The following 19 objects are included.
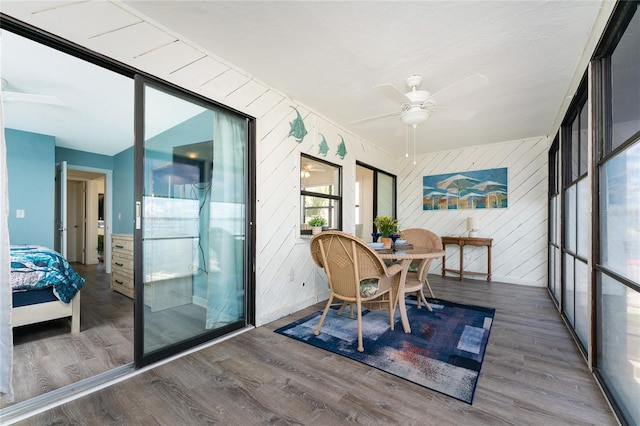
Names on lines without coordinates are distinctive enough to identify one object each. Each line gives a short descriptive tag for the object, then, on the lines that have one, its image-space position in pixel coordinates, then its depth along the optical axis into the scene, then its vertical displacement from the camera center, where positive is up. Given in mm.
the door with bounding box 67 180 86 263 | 6996 -218
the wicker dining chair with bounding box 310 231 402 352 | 2328 -538
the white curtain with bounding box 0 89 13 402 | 1504 -448
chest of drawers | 3748 -749
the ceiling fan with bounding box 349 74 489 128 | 2203 +1038
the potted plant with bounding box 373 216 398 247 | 3170 -181
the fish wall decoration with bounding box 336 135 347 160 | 4199 +962
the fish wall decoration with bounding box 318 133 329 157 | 3795 +901
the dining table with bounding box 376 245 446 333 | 2480 -425
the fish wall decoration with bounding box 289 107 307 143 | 3338 +1035
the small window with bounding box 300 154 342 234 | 3658 +280
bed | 2418 -723
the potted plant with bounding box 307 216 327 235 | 3453 -162
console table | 4879 -599
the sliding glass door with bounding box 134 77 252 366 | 2078 -96
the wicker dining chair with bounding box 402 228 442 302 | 2984 -566
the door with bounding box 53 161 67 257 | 4355 -7
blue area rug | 1923 -1174
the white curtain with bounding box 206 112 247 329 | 2570 -113
